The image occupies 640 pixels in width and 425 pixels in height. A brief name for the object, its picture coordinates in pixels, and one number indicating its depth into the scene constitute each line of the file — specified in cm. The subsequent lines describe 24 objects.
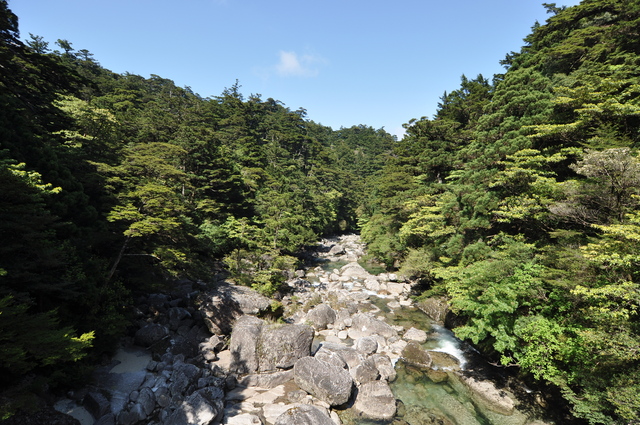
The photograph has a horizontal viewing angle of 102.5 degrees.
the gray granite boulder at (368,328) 1788
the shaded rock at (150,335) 1366
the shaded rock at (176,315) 1566
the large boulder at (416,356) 1482
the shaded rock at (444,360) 1454
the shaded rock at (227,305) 1616
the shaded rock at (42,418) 671
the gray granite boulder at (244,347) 1333
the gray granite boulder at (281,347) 1342
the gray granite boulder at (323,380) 1155
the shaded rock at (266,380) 1259
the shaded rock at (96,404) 897
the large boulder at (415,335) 1733
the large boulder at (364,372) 1299
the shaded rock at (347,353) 1427
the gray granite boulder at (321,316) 1889
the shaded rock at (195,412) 949
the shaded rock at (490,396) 1141
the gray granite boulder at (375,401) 1125
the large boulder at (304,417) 971
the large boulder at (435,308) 1977
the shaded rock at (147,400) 969
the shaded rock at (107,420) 860
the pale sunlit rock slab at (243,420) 1016
